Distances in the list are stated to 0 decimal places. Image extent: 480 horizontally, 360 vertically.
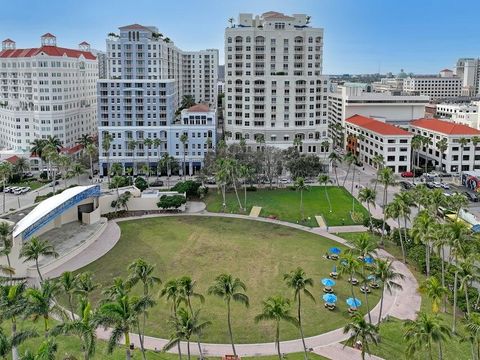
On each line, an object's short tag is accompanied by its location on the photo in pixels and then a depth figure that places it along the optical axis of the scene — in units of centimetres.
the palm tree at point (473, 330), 3356
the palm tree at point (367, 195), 6962
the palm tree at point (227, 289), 3806
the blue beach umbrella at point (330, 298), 5002
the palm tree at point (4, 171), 8869
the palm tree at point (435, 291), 3972
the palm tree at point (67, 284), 3906
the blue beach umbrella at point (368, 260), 5881
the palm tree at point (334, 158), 10471
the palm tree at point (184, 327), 3534
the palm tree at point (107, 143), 10562
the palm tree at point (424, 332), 3291
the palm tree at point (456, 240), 4612
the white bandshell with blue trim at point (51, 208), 6119
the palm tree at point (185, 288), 3803
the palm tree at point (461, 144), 11162
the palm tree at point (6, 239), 5245
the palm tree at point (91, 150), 10424
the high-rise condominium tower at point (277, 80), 12431
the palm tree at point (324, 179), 9013
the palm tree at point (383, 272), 4166
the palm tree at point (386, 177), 7038
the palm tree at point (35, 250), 4809
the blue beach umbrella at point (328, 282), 5348
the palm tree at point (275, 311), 3594
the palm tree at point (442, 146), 11381
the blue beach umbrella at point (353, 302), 4836
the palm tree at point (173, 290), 3778
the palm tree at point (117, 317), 3300
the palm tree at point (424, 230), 5200
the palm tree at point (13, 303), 3503
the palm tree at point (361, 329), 3494
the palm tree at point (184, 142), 10950
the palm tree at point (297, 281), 3944
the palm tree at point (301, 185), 8311
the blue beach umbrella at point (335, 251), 6444
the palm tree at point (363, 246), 4669
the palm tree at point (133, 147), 11100
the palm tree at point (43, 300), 3572
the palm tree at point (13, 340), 3119
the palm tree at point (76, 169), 9656
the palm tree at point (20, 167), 11006
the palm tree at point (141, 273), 4025
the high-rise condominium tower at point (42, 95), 12362
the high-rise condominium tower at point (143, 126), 11494
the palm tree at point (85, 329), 3203
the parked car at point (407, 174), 11506
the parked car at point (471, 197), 9200
